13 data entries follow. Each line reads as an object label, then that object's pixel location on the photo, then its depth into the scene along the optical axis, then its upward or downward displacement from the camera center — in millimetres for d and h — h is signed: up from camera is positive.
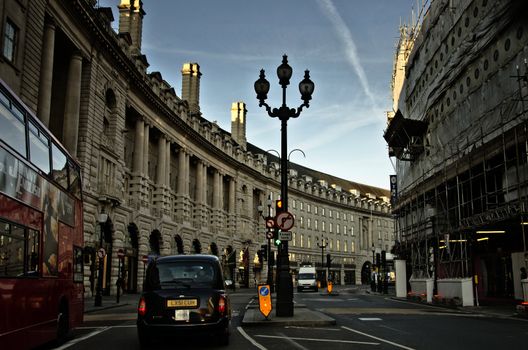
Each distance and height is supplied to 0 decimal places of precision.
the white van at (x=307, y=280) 58312 -1111
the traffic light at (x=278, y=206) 21438 +2560
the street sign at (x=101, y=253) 29453 +870
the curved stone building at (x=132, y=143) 30734 +10498
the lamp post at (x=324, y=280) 88888 -1785
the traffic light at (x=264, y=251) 43472 +1407
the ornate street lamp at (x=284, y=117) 17312 +5079
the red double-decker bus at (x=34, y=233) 8500 +664
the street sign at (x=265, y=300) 16609 -903
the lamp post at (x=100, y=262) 27547 +391
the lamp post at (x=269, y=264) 35197 +344
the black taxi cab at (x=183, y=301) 10844 -627
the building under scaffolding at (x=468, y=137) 23859 +7060
